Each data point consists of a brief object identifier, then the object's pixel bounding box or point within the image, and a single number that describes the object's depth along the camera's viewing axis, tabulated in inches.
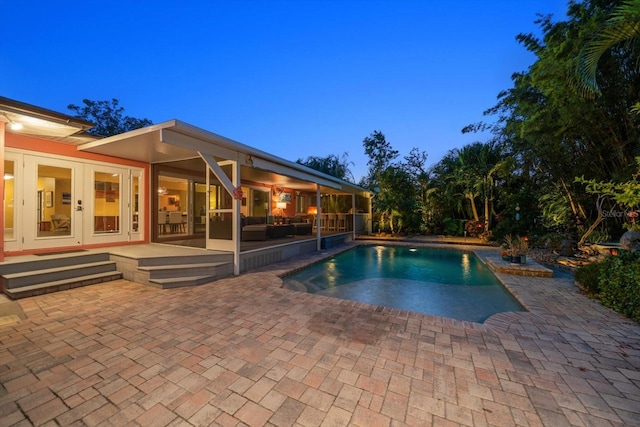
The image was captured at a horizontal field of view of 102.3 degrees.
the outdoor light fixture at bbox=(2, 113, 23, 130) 168.9
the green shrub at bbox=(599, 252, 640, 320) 138.5
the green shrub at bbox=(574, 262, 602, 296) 174.0
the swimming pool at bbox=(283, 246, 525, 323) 179.0
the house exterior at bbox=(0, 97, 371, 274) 194.7
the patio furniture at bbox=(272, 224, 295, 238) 382.0
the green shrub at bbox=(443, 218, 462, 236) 548.4
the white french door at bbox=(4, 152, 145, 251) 207.0
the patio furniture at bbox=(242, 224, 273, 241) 346.3
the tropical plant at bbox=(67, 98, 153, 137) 893.8
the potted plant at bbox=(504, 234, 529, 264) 254.4
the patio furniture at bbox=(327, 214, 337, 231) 584.1
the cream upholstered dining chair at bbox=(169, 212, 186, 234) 352.2
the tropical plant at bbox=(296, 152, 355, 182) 897.5
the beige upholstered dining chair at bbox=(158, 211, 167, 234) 334.0
